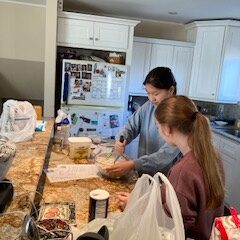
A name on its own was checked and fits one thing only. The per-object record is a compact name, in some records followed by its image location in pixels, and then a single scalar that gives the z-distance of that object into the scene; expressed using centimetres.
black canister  104
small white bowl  391
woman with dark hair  156
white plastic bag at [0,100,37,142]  164
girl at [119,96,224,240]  97
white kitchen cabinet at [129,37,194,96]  397
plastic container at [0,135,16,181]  92
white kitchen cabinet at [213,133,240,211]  314
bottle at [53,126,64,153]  197
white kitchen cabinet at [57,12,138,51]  324
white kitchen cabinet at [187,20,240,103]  372
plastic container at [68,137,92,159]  178
